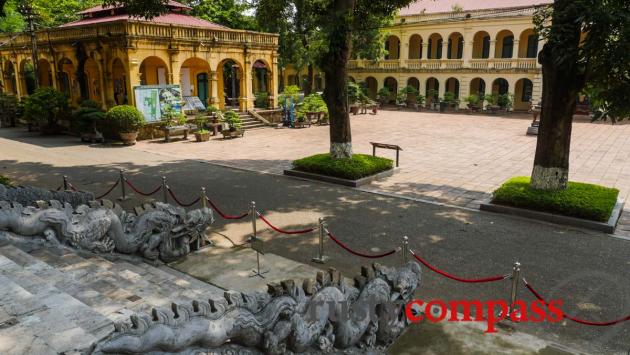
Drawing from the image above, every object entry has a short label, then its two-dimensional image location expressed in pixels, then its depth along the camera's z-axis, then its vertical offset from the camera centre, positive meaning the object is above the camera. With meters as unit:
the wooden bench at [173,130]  22.28 -1.77
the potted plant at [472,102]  36.69 -0.74
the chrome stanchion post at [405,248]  6.91 -2.23
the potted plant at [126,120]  21.00 -1.20
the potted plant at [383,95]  42.41 -0.23
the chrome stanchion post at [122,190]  12.40 -2.52
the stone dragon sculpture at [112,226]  7.39 -2.18
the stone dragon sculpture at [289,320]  3.81 -2.15
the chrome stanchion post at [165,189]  11.35 -2.28
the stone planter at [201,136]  22.59 -2.05
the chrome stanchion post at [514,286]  6.19 -2.53
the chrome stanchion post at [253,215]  9.13 -2.32
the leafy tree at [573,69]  8.74 +0.46
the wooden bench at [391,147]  15.60 -1.76
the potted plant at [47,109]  23.77 -0.78
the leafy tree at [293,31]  15.39 +2.85
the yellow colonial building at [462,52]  36.25 +3.37
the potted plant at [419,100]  39.94 -0.68
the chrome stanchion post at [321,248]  8.19 -2.70
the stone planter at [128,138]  21.10 -1.97
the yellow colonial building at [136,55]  23.09 +2.06
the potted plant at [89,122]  21.77 -1.33
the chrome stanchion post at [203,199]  10.09 -2.22
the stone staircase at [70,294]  4.18 -2.23
